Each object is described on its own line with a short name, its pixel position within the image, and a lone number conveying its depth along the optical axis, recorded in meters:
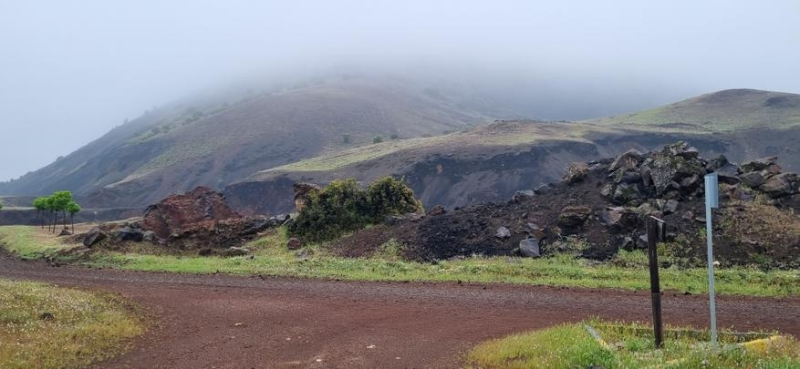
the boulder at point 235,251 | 28.14
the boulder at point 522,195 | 27.03
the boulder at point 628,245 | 20.29
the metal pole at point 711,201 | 7.42
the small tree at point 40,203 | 48.53
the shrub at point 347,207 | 30.23
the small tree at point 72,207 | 47.24
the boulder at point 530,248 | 21.33
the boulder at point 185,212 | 34.34
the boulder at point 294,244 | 28.44
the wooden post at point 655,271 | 8.26
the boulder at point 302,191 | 33.83
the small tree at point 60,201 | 47.06
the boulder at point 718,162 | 25.04
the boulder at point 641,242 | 20.03
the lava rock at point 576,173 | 26.75
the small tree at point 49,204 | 47.31
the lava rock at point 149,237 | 31.31
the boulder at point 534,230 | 22.47
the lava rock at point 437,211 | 28.27
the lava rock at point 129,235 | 31.11
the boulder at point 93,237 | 29.73
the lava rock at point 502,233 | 23.39
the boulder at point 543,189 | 27.15
